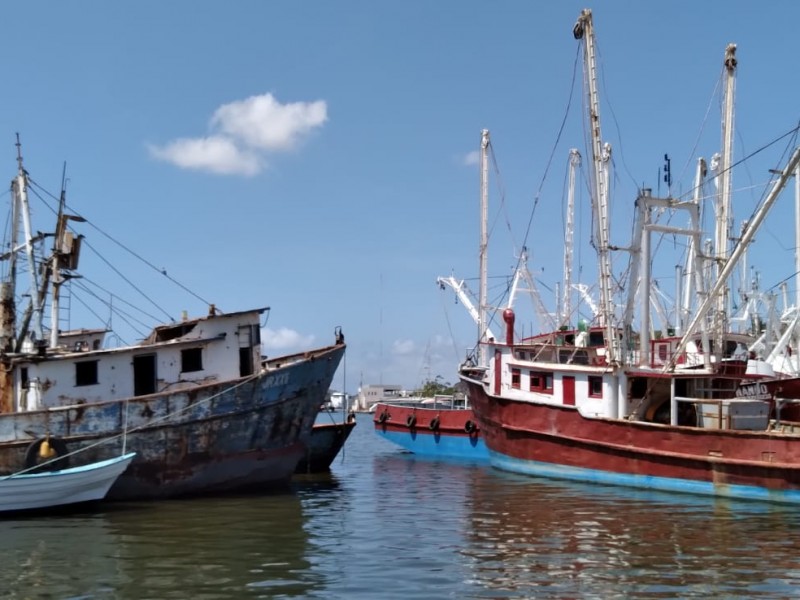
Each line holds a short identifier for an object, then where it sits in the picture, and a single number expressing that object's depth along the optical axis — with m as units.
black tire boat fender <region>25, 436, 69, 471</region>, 18.72
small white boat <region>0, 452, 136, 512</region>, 17.47
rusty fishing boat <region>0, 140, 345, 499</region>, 19.89
